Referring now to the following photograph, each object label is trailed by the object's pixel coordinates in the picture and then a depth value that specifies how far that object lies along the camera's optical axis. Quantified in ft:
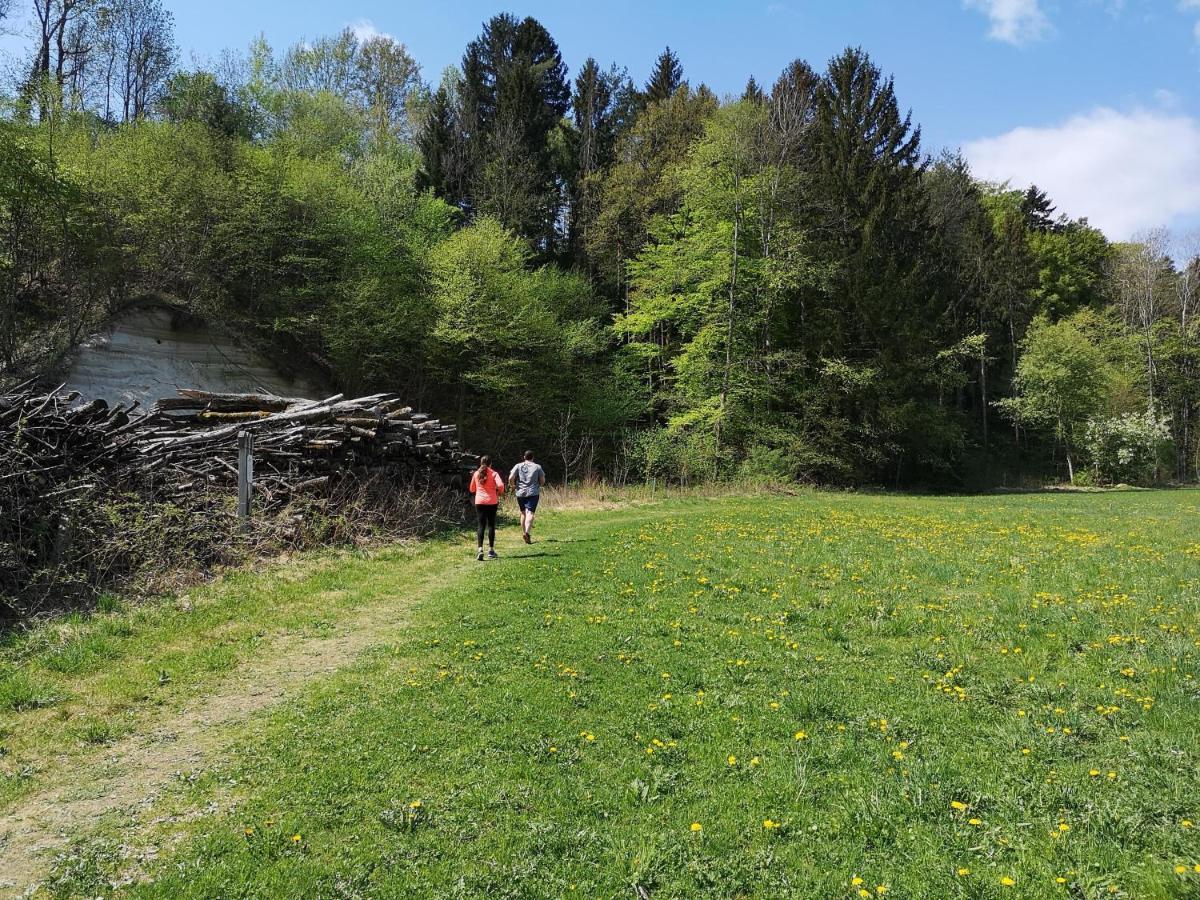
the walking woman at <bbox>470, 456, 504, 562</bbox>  44.04
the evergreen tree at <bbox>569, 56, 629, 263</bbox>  144.85
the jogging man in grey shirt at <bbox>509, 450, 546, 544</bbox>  49.39
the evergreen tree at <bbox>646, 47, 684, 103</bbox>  147.57
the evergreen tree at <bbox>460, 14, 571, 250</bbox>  134.31
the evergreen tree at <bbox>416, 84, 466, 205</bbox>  139.64
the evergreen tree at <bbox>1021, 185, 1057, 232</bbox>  211.20
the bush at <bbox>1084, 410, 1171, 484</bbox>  144.27
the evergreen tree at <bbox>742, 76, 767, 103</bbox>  126.67
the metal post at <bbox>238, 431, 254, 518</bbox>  38.42
